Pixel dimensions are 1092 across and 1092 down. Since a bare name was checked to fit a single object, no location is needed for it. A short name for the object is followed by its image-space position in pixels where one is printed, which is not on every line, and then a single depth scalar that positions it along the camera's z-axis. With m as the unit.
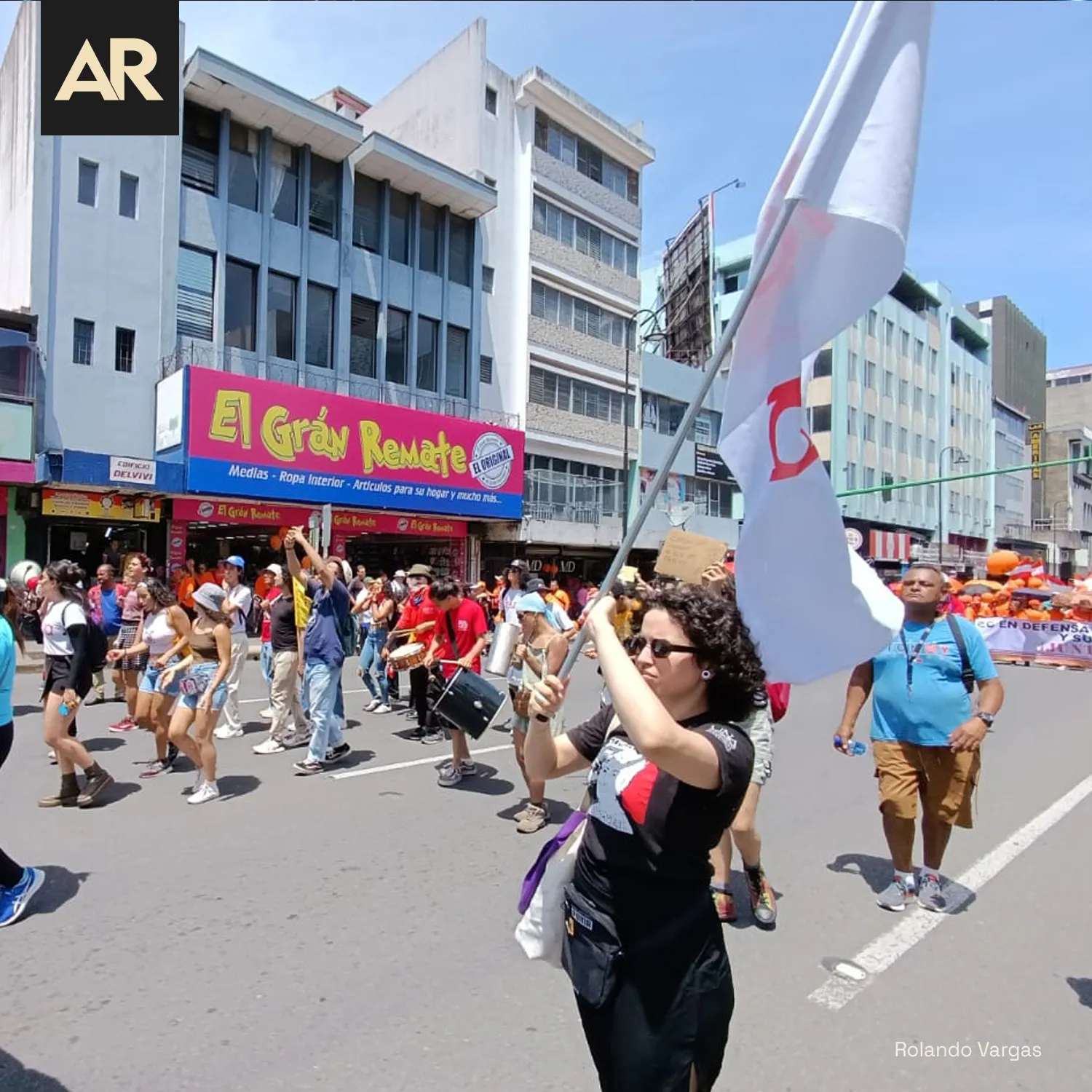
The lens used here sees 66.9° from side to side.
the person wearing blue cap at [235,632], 8.00
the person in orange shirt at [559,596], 12.86
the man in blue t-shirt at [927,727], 4.29
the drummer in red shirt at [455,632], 7.20
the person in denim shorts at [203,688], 6.02
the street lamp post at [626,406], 29.17
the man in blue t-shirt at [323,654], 6.95
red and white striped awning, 47.28
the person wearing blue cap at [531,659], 5.58
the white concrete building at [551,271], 27.84
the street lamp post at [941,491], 51.75
